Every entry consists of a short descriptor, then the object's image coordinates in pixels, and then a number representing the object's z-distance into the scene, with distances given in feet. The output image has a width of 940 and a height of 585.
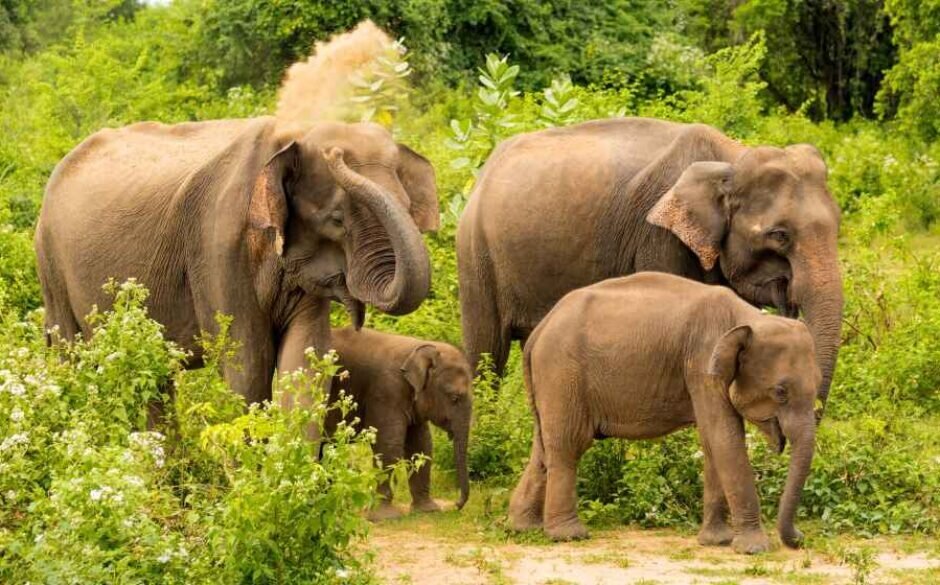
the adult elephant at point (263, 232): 60.03
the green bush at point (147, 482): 45.96
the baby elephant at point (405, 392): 69.05
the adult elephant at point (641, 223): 66.23
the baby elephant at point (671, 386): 58.85
